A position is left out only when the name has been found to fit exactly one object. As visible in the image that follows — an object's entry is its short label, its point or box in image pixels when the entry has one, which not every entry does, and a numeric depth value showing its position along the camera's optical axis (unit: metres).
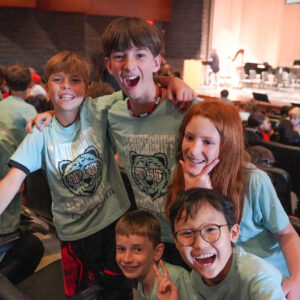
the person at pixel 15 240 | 1.78
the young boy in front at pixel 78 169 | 1.39
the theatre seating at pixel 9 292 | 1.10
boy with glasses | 0.88
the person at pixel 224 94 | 6.15
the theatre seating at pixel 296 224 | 1.45
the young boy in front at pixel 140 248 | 1.21
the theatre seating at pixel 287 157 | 2.81
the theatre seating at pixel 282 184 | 1.87
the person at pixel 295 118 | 4.06
